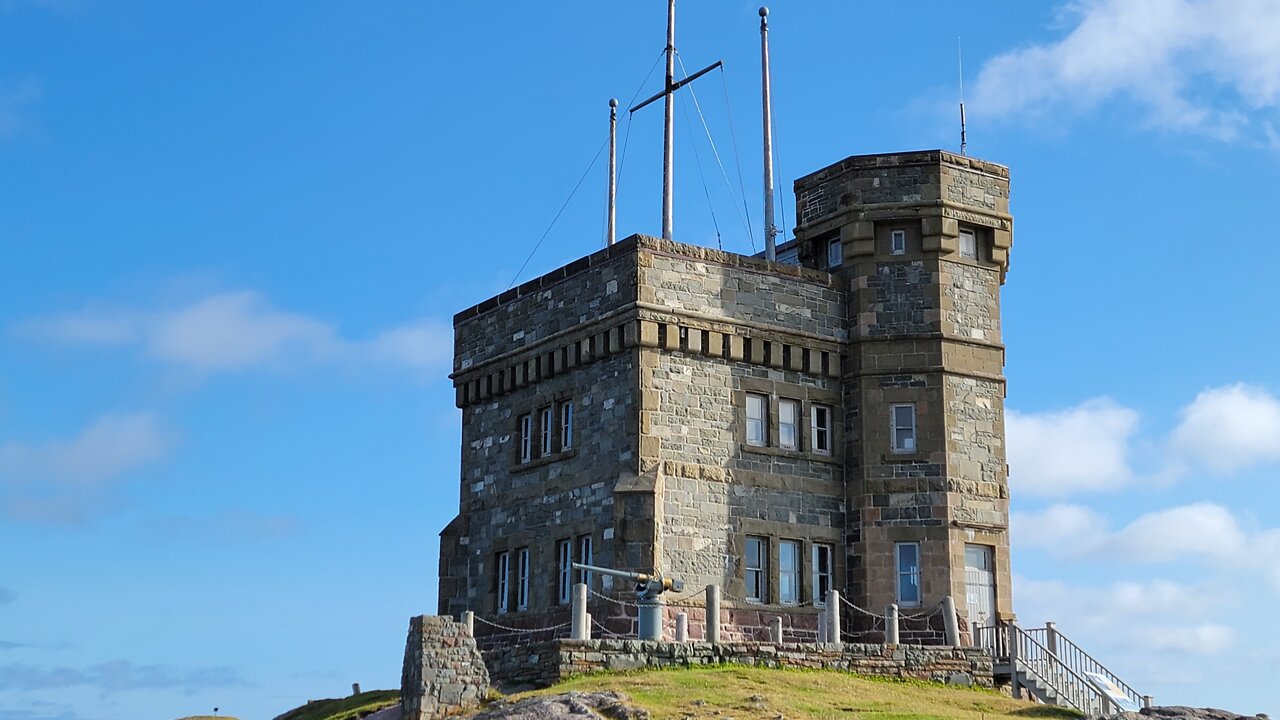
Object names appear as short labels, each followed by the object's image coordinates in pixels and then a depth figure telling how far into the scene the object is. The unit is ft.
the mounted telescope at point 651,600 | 103.55
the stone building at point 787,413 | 118.83
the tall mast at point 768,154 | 134.72
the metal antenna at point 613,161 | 149.18
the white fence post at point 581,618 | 101.04
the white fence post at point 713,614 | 105.29
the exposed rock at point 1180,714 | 99.86
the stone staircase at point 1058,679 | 108.37
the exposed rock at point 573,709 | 86.63
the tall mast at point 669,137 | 137.39
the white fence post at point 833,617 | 109.81
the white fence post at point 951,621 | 112.98
